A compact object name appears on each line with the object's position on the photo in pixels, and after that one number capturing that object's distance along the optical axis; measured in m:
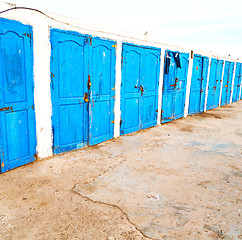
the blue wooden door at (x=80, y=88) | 4.55
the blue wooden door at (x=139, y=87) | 6.23
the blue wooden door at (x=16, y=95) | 3.73
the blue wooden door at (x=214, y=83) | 11.57
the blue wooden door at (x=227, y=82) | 13.53
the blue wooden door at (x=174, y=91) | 8.03
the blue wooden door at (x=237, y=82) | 15.38
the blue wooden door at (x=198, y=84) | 9.80
